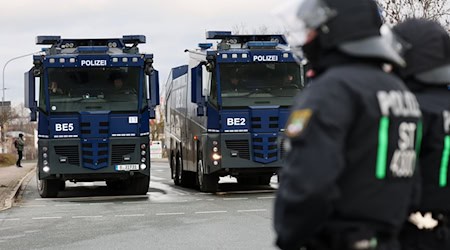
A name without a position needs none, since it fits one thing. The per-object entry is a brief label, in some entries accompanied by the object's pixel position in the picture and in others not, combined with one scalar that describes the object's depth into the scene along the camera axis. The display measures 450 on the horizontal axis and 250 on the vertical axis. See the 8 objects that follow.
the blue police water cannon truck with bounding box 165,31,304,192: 20.64
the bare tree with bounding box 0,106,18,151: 78.31
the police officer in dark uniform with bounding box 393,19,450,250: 4.33
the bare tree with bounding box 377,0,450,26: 31.17
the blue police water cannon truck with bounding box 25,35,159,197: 20.53
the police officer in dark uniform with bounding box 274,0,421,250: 3.55
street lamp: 78.31
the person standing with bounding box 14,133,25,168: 50.66
